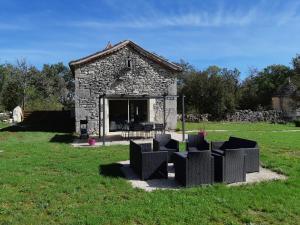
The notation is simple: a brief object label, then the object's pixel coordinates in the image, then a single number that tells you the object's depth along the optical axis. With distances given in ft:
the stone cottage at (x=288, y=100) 129.39
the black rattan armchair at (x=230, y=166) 25.88
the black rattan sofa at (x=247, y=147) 29.37
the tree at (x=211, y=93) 120.37
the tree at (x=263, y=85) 141.90
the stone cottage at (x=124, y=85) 66.13
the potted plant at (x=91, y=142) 49.37
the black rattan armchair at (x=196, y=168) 25.00
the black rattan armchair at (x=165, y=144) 34.40
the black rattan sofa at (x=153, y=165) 27.59
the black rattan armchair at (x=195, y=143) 35.22
